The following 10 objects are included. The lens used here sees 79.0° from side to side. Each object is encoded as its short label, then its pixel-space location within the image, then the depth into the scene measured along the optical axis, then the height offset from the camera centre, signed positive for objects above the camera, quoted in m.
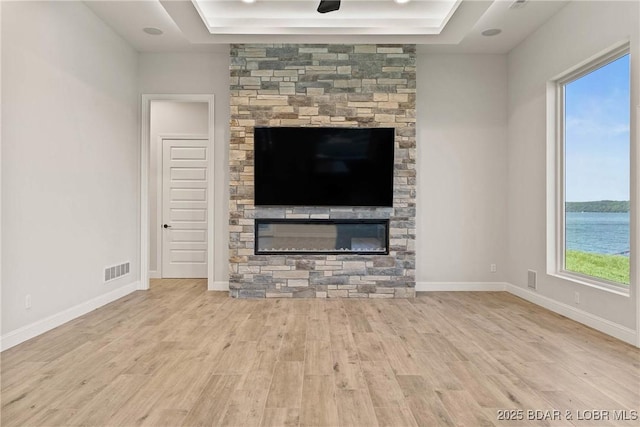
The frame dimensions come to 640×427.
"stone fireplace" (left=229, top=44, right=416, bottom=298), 4.83 +1.18
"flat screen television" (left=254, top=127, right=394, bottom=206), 4.81 +0.61
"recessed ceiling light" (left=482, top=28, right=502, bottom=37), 4.51 +2.17
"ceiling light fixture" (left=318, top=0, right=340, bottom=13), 2.97 +1.64
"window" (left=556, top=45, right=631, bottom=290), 3.45 +0.45
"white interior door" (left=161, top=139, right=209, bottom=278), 6.13 +0.09
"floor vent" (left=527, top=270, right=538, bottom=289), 4.58 -0.75
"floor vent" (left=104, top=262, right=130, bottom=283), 4.49 -0.70
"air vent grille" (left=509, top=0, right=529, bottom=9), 3.87 +2.15
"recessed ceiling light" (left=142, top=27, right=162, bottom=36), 4.52 +2.15
